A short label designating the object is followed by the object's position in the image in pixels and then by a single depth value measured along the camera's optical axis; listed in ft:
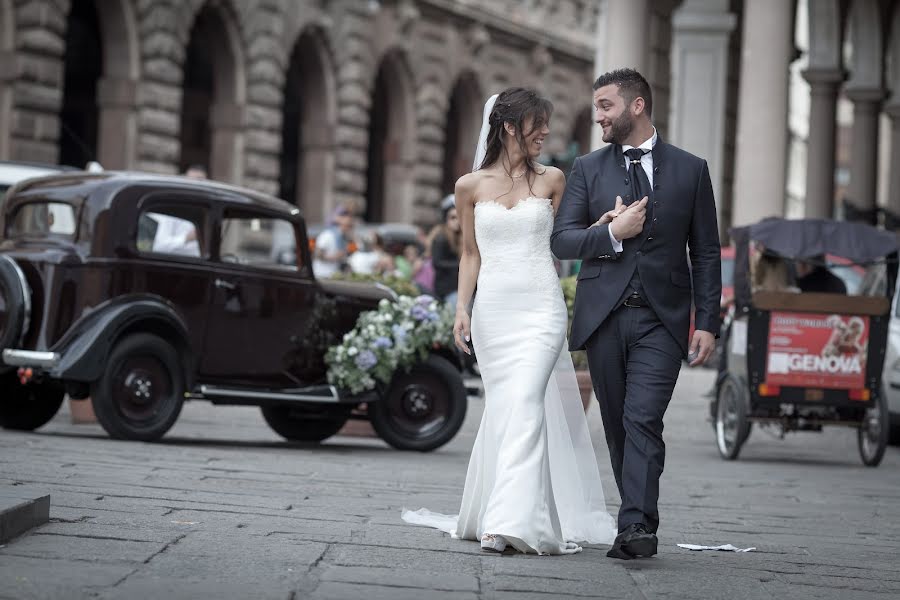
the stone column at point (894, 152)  120.57
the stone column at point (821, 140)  107.34
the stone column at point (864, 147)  117.91
